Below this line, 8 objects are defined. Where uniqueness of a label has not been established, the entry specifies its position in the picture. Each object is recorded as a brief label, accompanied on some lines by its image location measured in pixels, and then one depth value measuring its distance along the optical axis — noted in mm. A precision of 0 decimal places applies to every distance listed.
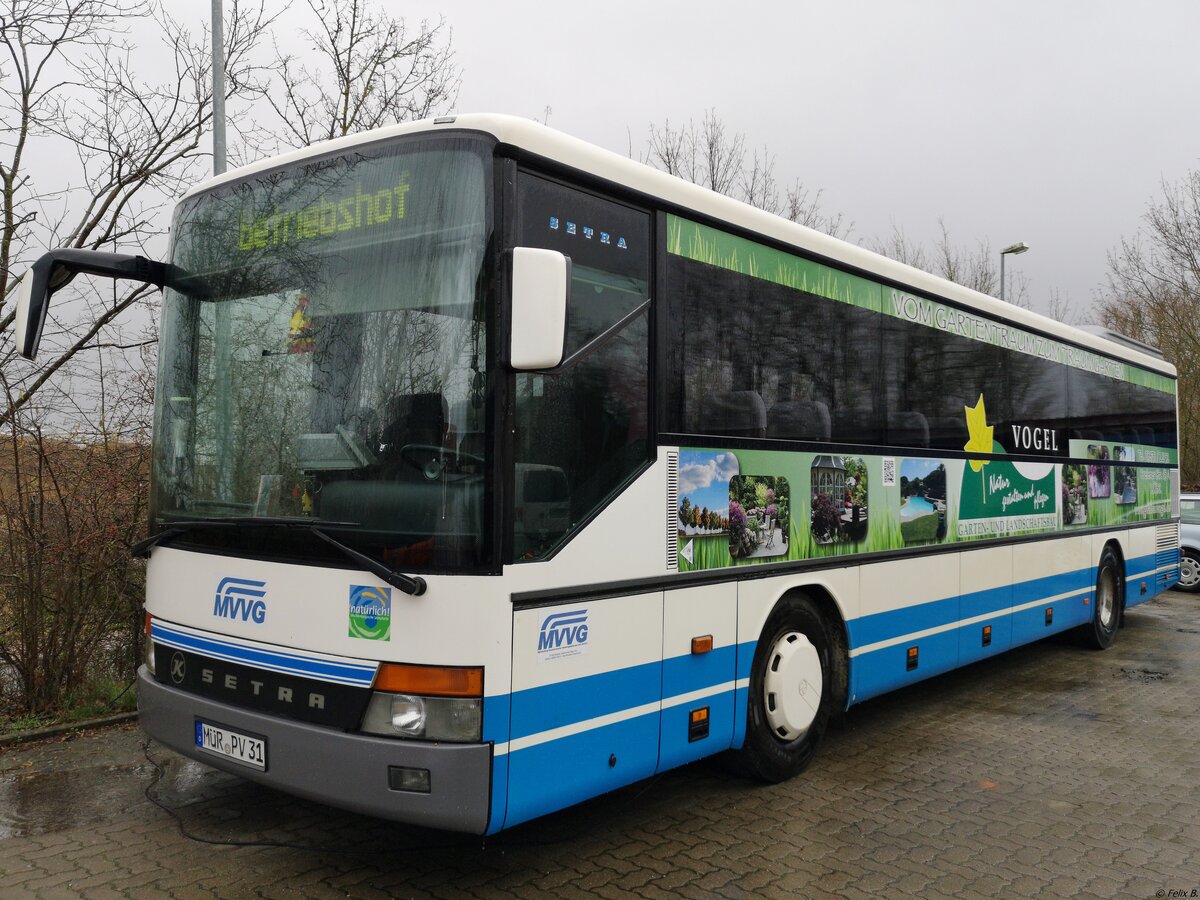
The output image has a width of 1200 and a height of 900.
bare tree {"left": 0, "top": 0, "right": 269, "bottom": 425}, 7750
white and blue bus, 3779
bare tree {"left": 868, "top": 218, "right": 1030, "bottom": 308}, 29266
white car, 15646
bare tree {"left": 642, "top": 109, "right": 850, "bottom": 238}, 19689
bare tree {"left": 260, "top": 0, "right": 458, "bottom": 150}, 11195
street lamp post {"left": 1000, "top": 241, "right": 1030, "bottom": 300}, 22444
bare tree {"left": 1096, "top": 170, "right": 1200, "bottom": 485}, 26156
